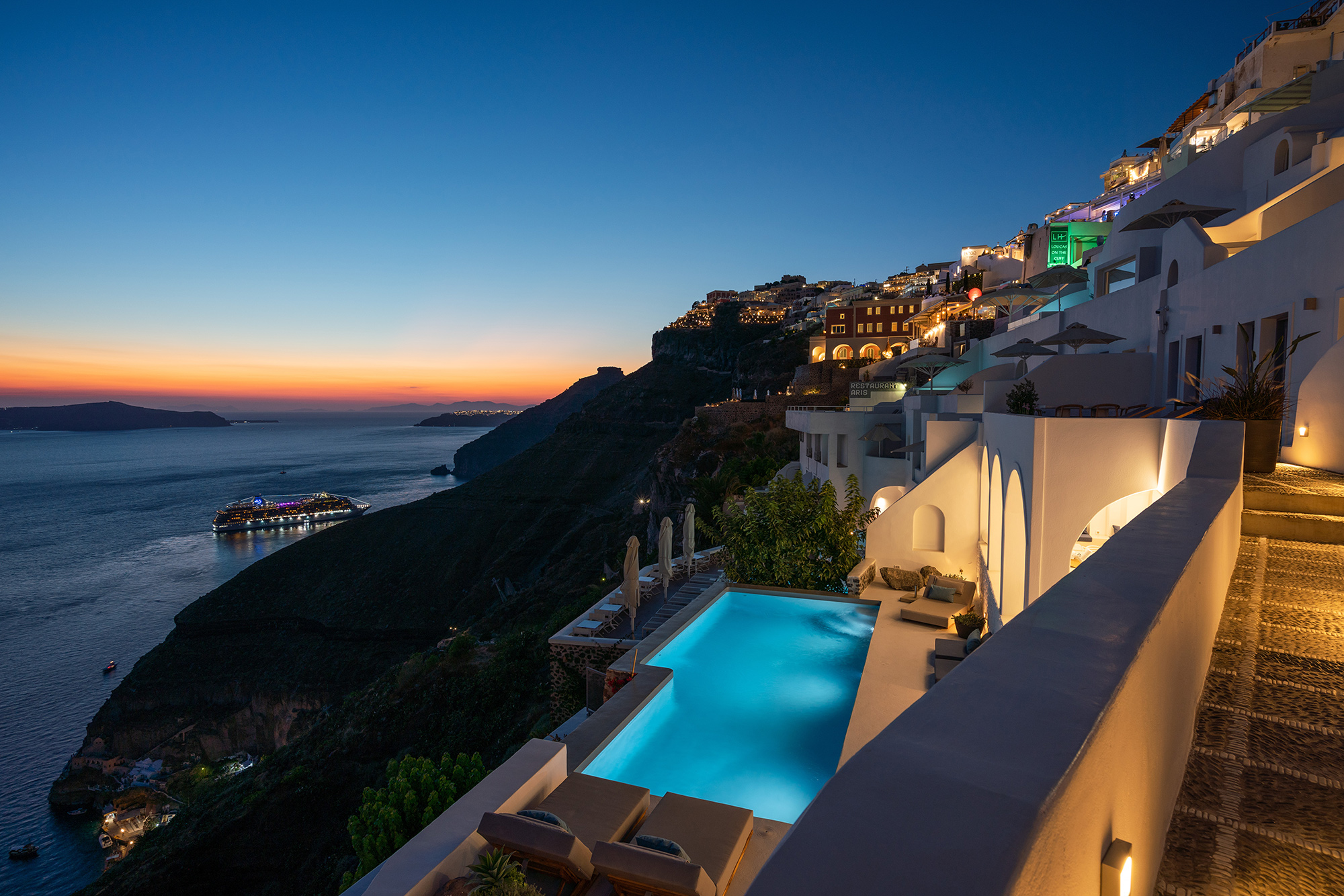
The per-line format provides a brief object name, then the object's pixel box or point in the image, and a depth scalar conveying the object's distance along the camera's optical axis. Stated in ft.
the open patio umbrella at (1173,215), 35.58
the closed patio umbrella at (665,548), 38.34
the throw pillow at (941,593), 27.30
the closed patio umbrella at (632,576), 32.63
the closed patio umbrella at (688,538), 42.70
